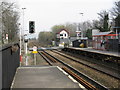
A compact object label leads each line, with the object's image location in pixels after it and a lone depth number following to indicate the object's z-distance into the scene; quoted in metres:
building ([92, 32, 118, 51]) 25.28
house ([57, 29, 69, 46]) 79.33
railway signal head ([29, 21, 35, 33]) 15.91
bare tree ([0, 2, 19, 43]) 34.85
